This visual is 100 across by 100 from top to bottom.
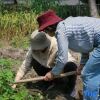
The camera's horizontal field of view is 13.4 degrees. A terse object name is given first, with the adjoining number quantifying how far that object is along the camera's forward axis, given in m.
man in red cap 5.14
